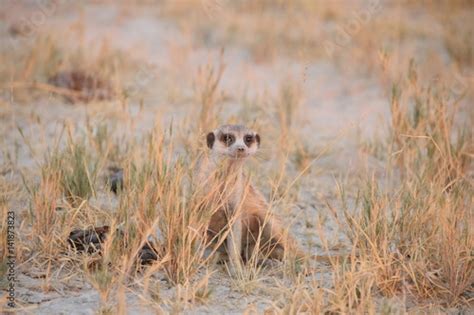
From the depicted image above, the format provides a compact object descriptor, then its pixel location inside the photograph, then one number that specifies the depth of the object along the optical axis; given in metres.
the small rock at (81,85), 12.92
